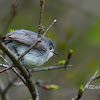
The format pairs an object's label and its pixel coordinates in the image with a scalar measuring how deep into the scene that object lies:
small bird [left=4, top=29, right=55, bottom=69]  5.52
